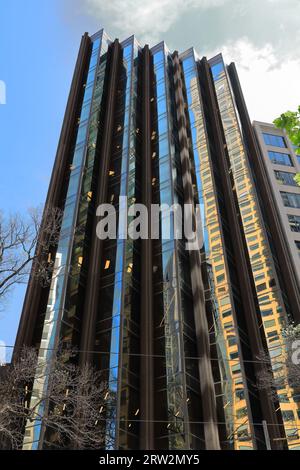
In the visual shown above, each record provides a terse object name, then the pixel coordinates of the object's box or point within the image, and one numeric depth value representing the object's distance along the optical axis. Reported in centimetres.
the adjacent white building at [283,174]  4522
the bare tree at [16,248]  1706
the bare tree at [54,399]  1806
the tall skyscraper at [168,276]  2889
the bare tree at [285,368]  2409
